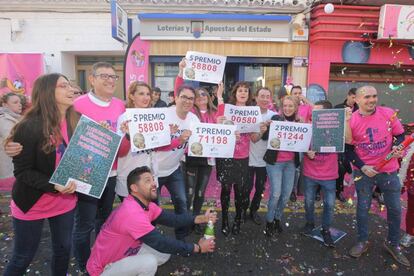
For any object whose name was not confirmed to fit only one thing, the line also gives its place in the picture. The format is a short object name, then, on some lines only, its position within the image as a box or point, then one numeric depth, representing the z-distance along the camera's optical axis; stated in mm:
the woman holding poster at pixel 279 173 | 3914
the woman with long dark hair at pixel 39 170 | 2297
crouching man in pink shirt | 2541
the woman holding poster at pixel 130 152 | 3158
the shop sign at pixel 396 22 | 8617
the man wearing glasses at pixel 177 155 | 3543
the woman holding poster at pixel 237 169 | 3895
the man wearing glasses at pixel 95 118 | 2896
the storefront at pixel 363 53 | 8742
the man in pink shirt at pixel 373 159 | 3451
